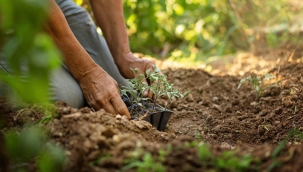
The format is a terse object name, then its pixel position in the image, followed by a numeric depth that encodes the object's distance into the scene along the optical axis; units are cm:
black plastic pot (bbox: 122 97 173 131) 219
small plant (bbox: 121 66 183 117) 213
